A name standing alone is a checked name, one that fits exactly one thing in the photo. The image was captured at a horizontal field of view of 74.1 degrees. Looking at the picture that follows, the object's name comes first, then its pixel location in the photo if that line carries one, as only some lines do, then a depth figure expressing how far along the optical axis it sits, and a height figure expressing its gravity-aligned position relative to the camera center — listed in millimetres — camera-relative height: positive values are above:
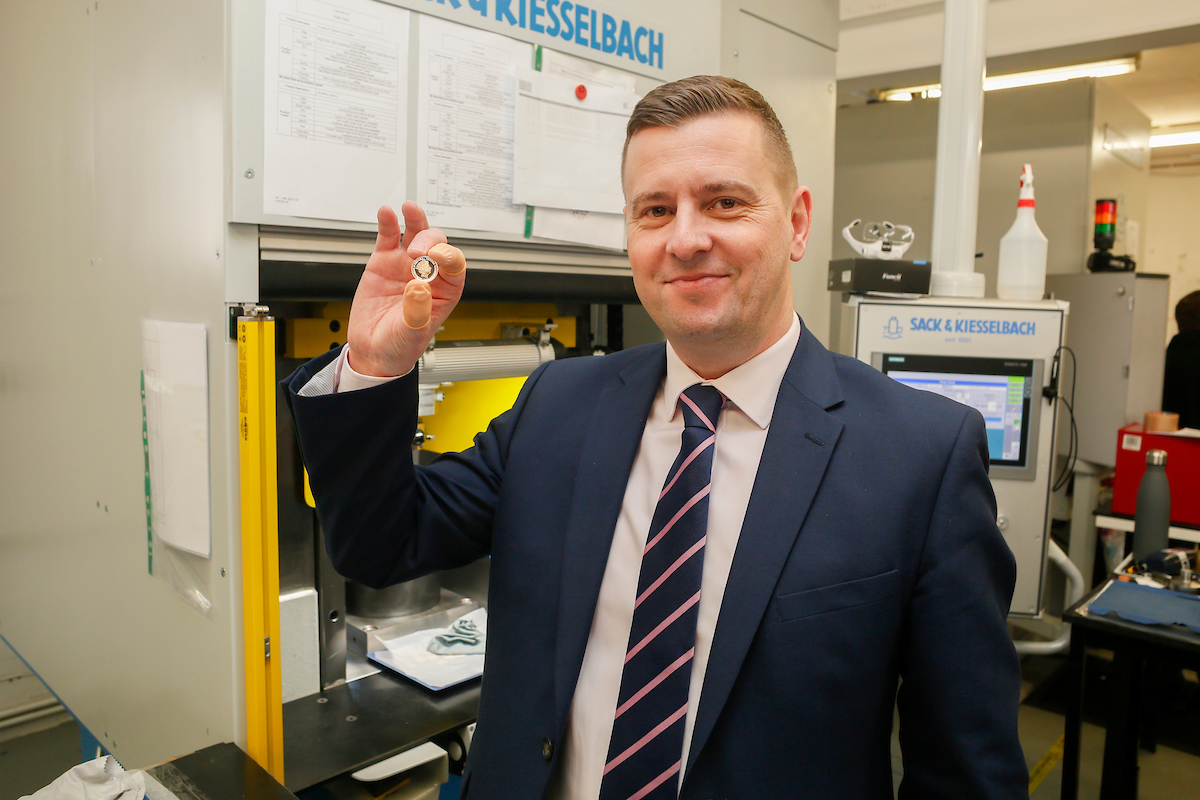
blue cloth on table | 1897 -662
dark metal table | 1902 -909
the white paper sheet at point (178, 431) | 1120 -168
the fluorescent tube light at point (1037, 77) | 3803 +1293
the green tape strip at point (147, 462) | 1263 -233
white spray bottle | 2504 +258
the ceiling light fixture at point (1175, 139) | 6569 +1706
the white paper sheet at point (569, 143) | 1370 +329
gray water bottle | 2451 -526
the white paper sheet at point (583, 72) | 1396 +464
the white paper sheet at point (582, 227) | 1416 +183
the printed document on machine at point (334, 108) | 1060 +298
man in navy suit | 824 -218
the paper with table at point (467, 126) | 1235 +319
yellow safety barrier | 1040 -303
